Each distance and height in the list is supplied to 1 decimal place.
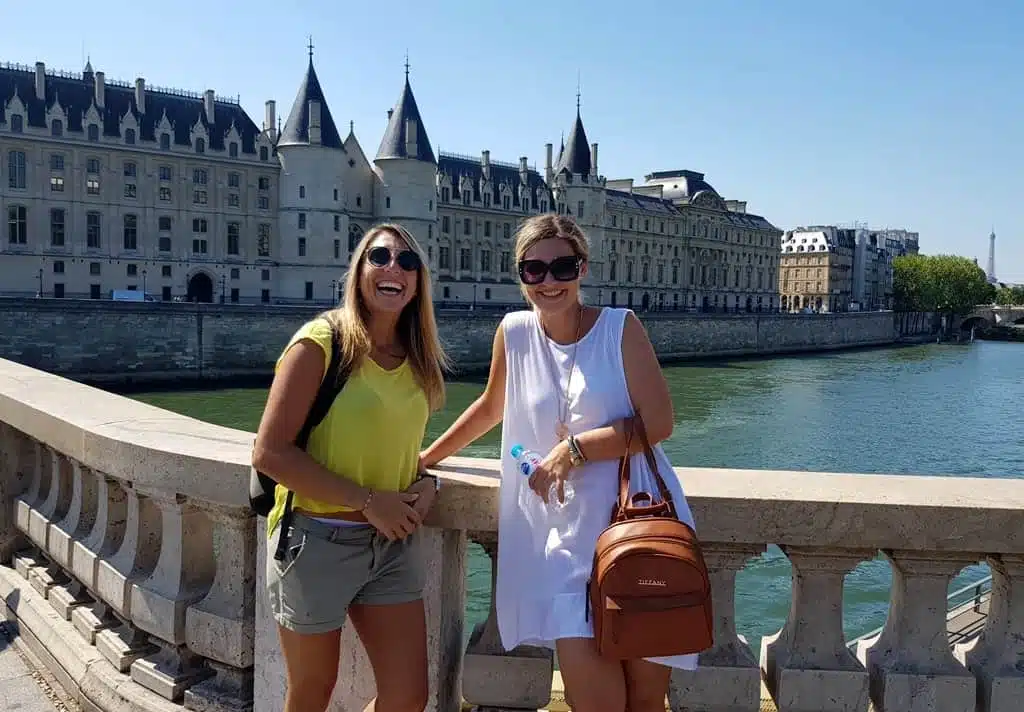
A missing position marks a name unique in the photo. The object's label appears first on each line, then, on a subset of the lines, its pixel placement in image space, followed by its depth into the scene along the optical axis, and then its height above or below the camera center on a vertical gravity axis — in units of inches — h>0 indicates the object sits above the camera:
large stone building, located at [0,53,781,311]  1497.3 +214.1
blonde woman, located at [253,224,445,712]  74.3 -17.8
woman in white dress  74.0 -12.4
